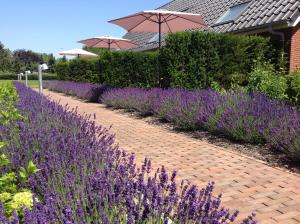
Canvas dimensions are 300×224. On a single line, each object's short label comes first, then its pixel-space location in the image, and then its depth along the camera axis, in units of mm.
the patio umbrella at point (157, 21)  12234
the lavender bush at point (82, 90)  15367
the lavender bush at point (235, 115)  5535
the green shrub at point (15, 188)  2672
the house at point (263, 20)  11922
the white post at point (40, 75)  9125
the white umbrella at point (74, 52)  25597
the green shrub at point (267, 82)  8516
